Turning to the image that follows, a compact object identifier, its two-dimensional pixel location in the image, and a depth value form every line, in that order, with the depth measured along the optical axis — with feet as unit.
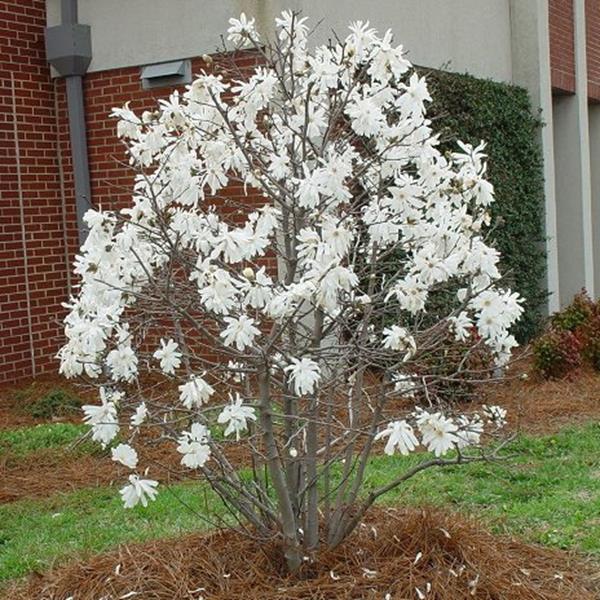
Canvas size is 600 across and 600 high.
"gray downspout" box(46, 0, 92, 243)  32.55
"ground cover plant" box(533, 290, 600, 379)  31.24
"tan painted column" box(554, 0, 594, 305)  48.16
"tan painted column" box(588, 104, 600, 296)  53.31
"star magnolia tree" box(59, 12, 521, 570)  12.33
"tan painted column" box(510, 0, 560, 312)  43.21
